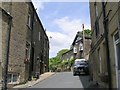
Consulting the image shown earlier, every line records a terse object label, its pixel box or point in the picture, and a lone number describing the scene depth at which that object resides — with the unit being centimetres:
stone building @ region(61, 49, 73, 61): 3031
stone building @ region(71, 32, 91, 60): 2228
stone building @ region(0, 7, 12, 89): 688
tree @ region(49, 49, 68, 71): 3315
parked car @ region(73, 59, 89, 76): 1277
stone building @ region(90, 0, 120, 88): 456
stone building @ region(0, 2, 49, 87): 765
